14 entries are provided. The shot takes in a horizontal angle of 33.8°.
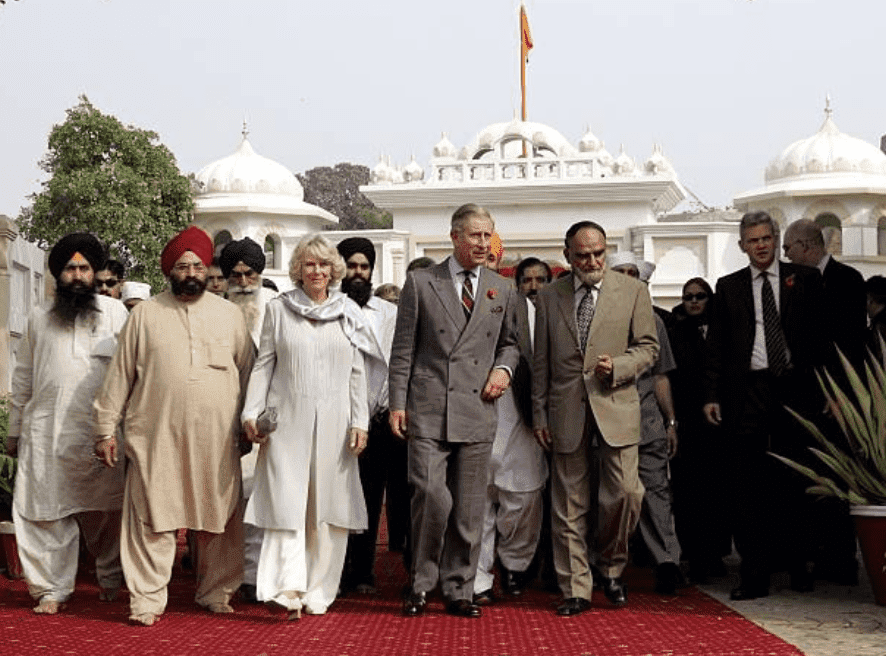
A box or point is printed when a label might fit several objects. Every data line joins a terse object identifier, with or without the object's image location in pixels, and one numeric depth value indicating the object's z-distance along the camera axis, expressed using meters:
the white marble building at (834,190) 37.22
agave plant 7.10
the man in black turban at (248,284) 8.10
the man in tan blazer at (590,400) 7.05
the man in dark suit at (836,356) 7.67
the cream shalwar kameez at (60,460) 7.08
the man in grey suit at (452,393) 6.86
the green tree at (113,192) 31.73
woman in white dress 6.88
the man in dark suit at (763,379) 7.46
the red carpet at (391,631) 5.93
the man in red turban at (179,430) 6.76
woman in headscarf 8.36
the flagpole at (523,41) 38.50
